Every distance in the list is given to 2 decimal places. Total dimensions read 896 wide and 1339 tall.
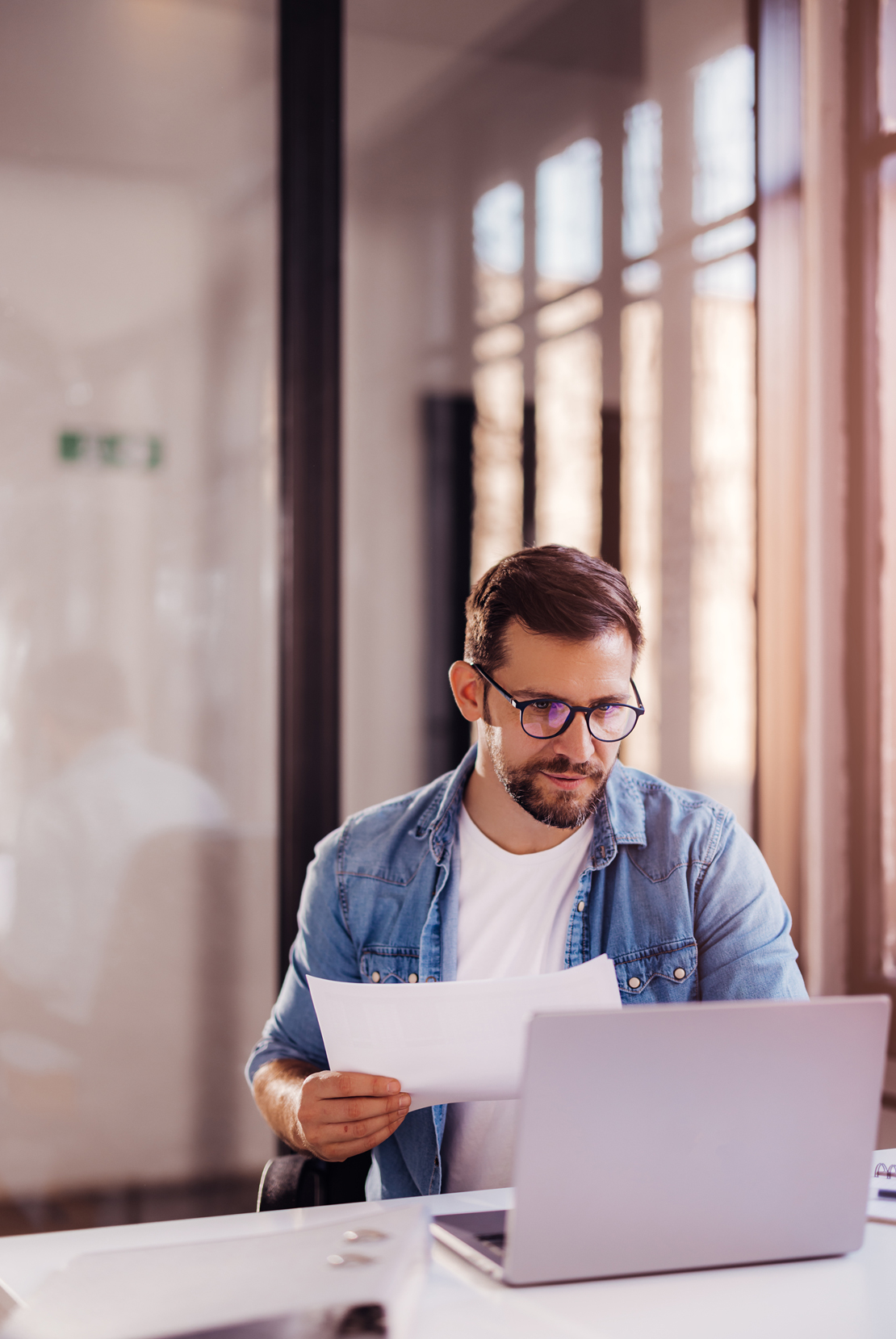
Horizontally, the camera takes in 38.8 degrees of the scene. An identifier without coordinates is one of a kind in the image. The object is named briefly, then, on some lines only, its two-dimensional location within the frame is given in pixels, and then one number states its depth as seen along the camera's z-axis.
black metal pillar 2.78
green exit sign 2.63
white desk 1.01
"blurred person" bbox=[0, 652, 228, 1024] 2.57
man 1.61
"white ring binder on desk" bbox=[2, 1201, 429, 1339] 0.94
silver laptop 1.00
